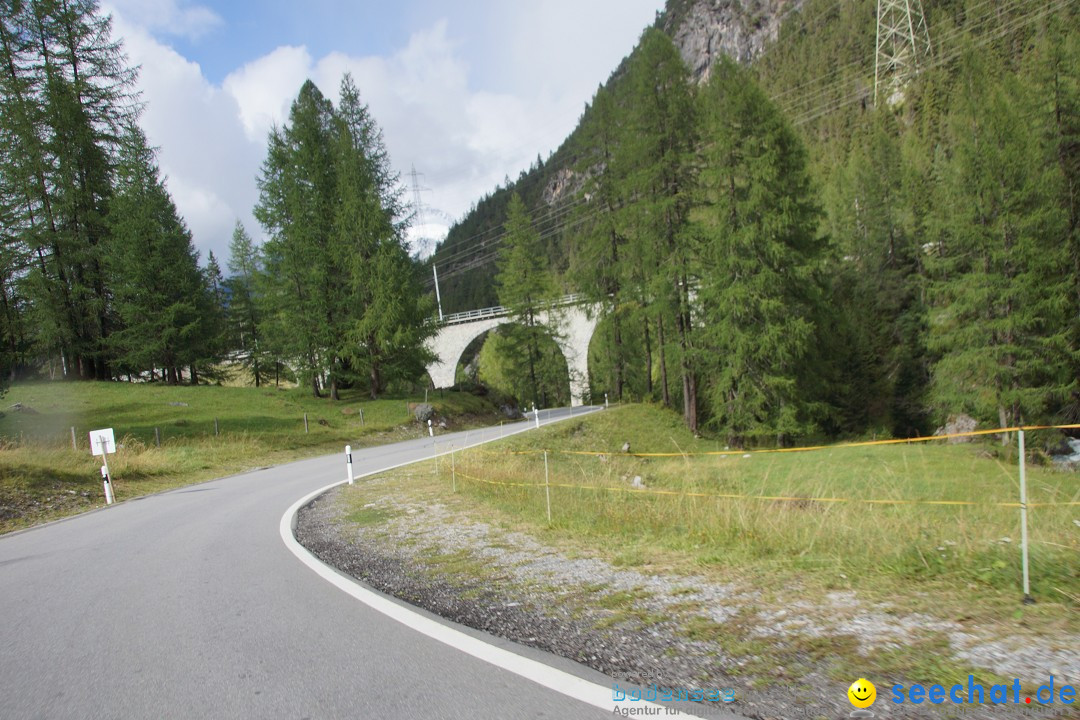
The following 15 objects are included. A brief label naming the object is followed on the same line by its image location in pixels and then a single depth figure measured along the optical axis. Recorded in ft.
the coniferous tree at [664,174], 82.02
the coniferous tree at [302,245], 97.50
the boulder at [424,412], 93.30
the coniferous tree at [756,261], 73.77
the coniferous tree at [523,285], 129.59
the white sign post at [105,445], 44.31
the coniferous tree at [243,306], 148.15
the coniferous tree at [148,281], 106.42
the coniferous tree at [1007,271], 71.51
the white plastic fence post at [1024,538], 12.50
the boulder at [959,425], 89.45
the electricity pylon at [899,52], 196.24
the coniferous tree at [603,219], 93.97
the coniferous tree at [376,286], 95.50
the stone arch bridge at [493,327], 135.03
